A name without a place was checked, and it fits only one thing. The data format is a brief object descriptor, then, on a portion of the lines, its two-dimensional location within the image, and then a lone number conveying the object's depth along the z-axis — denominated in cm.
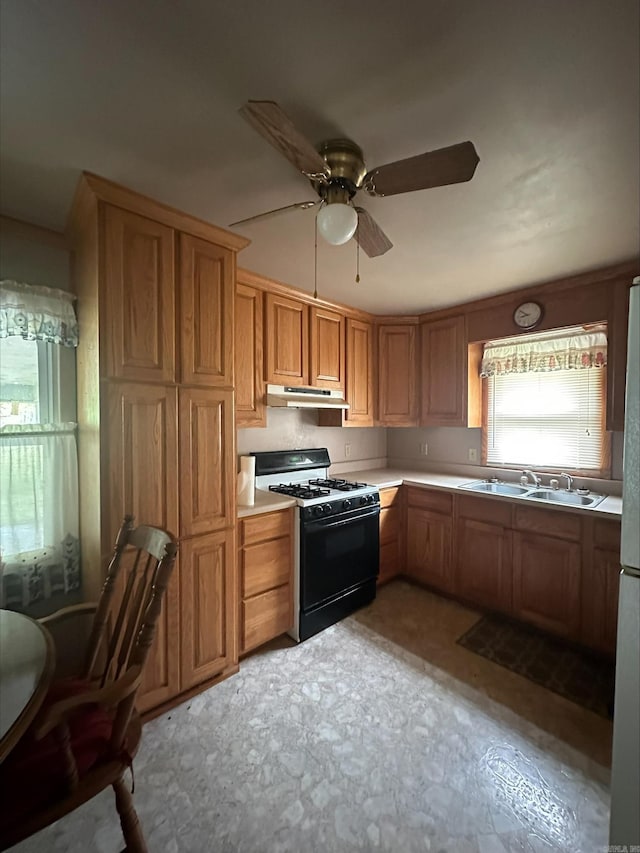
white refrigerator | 85
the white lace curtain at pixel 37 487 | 171
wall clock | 267
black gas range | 235
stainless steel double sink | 249
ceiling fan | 100
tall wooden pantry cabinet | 158
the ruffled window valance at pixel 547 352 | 260
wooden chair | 92
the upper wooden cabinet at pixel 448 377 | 312
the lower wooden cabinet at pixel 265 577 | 213
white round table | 81
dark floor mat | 191
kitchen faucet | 287
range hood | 253
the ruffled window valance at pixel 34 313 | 169
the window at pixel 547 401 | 265
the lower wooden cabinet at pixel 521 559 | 215
